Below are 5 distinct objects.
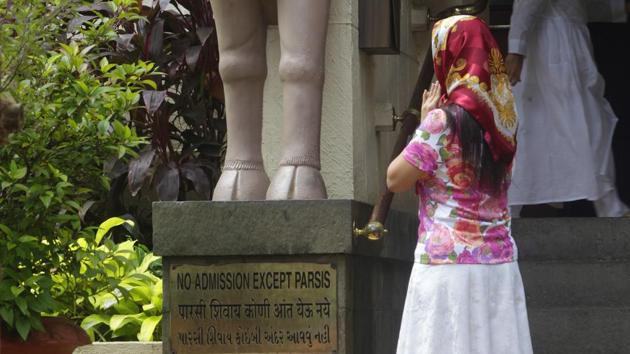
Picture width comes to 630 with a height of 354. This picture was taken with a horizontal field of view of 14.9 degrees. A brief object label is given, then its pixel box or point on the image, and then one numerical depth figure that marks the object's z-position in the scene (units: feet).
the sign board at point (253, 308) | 31.71
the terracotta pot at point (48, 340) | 33.78
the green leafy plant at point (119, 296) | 35.95
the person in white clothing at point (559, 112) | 44.27
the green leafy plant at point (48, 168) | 32.69
